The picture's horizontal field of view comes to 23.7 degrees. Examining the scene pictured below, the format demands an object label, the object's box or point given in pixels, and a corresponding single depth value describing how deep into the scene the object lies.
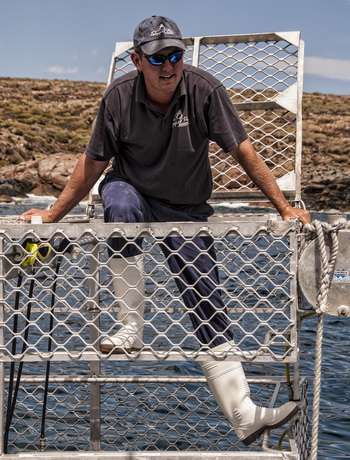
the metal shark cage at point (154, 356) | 3.50
